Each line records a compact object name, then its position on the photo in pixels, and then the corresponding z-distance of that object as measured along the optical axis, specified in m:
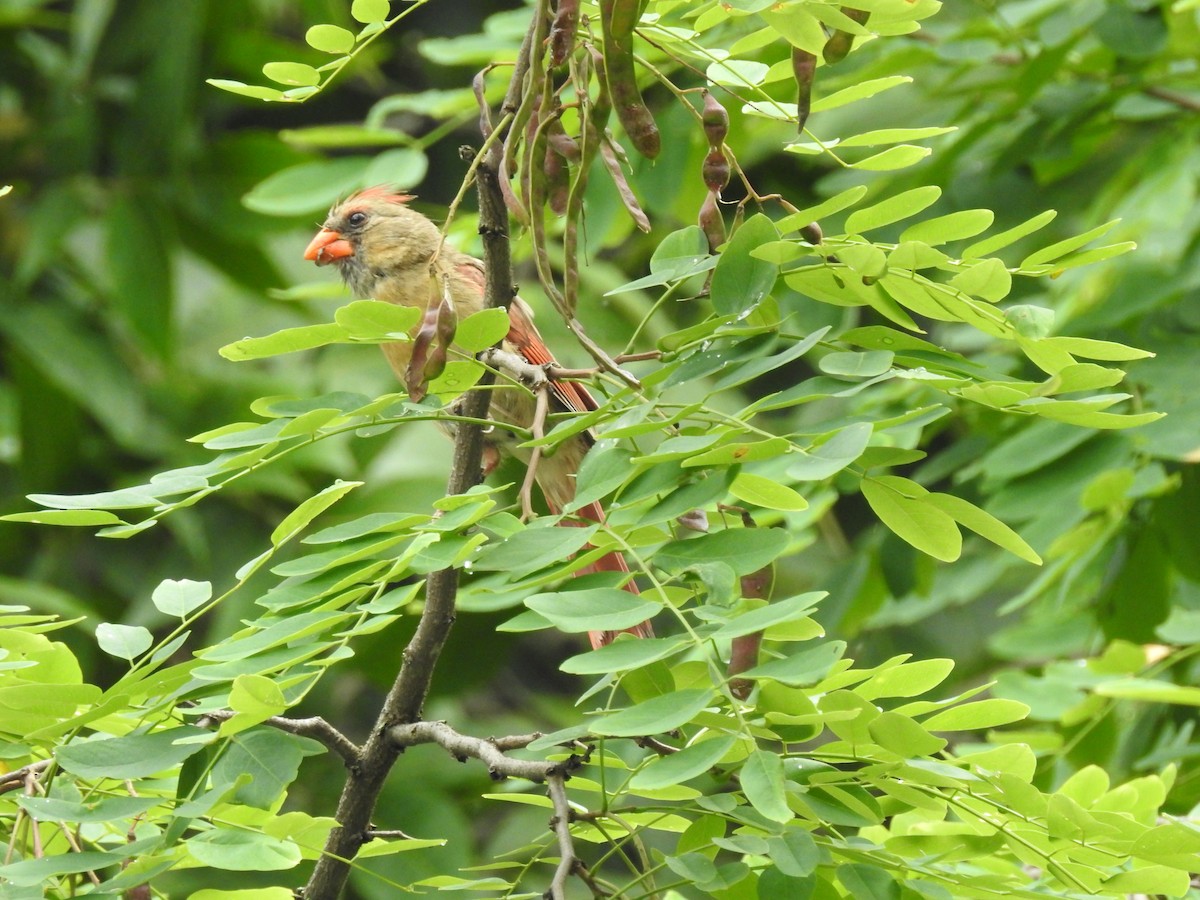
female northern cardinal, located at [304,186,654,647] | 6.84
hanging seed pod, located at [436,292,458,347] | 5.52
